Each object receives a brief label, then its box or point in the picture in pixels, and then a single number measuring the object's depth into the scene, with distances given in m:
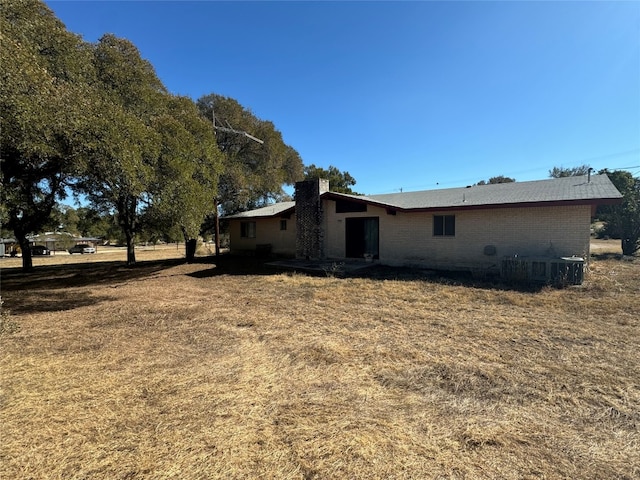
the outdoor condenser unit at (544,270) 9.40
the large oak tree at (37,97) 5.04
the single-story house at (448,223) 10.87
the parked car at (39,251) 40.83
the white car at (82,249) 45.61
